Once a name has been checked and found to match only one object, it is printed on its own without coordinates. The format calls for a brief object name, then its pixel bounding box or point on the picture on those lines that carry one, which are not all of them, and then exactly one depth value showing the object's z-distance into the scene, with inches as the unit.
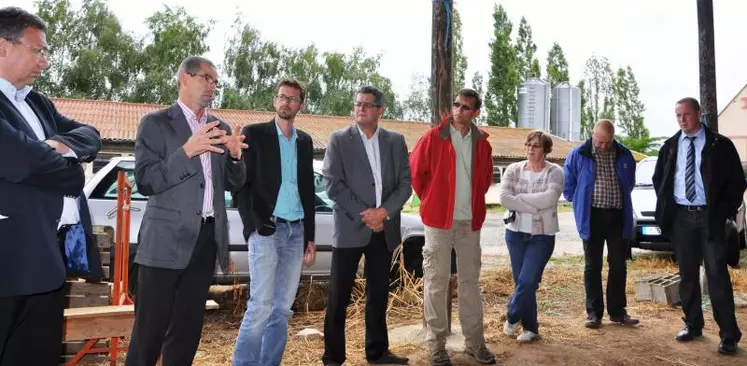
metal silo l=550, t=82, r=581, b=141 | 1891.0
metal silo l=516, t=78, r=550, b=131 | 1763.0
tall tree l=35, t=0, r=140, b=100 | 1533.0
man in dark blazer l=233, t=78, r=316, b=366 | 155.8
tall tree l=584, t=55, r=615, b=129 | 2581.2
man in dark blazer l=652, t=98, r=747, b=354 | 206.5
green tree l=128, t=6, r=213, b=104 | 1571.1
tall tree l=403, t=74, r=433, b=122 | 2393.0
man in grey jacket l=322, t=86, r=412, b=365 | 178.4
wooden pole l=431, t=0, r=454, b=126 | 218.2
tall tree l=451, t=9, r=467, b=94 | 1811.0
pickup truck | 241.4
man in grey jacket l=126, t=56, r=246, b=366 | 124.0
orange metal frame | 164.8
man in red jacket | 185.8
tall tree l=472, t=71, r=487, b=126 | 2006.8
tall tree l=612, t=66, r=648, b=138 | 2463.1
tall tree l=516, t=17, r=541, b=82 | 1927.9
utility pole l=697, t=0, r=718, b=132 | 269.9
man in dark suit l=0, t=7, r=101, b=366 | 90.2
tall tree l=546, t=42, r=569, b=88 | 2096.5
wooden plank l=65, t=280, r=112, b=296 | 169.2
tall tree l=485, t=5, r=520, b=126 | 1833.2
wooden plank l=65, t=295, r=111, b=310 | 167.2
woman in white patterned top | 209.8
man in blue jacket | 237.8
